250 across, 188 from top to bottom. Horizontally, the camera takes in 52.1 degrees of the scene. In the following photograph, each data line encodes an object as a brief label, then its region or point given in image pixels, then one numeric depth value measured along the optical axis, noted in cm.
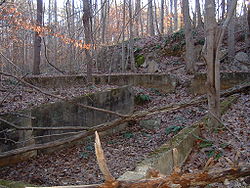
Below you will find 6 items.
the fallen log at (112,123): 492
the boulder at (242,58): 1340
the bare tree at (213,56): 645
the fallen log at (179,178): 168
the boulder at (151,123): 959
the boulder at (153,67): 1570
